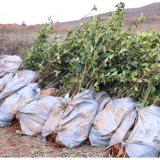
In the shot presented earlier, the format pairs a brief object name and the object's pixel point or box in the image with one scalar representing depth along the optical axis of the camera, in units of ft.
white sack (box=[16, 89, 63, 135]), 6.66
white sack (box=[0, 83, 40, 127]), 7.39
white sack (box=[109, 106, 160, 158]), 4.81
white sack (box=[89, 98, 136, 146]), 5.70
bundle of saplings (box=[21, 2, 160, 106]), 6.30
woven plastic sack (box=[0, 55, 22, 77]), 9.19
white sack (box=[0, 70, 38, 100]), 8.04
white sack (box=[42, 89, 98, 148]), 5.81
